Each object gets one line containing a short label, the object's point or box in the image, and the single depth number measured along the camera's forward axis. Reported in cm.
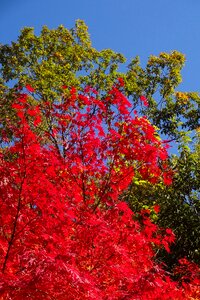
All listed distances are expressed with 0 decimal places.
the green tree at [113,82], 1738
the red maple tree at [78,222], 627
